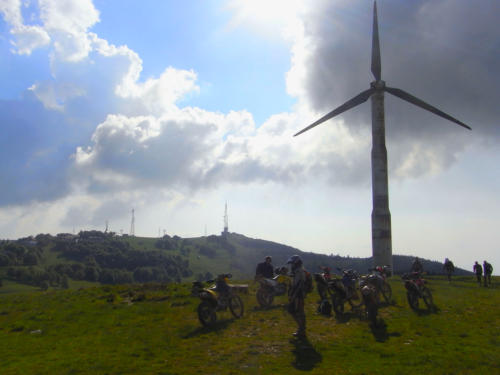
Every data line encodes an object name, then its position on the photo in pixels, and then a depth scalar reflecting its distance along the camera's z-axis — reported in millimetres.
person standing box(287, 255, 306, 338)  12742
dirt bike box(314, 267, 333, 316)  16359
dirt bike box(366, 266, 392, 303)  17520
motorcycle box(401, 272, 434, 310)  17188
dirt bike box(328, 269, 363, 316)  16330
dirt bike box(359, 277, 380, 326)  14180
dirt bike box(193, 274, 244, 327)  14844
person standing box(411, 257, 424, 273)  27558
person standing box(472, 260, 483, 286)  32531
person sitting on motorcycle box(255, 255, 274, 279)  19062
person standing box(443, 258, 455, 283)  33719
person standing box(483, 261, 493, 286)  31359
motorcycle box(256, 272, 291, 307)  18500
